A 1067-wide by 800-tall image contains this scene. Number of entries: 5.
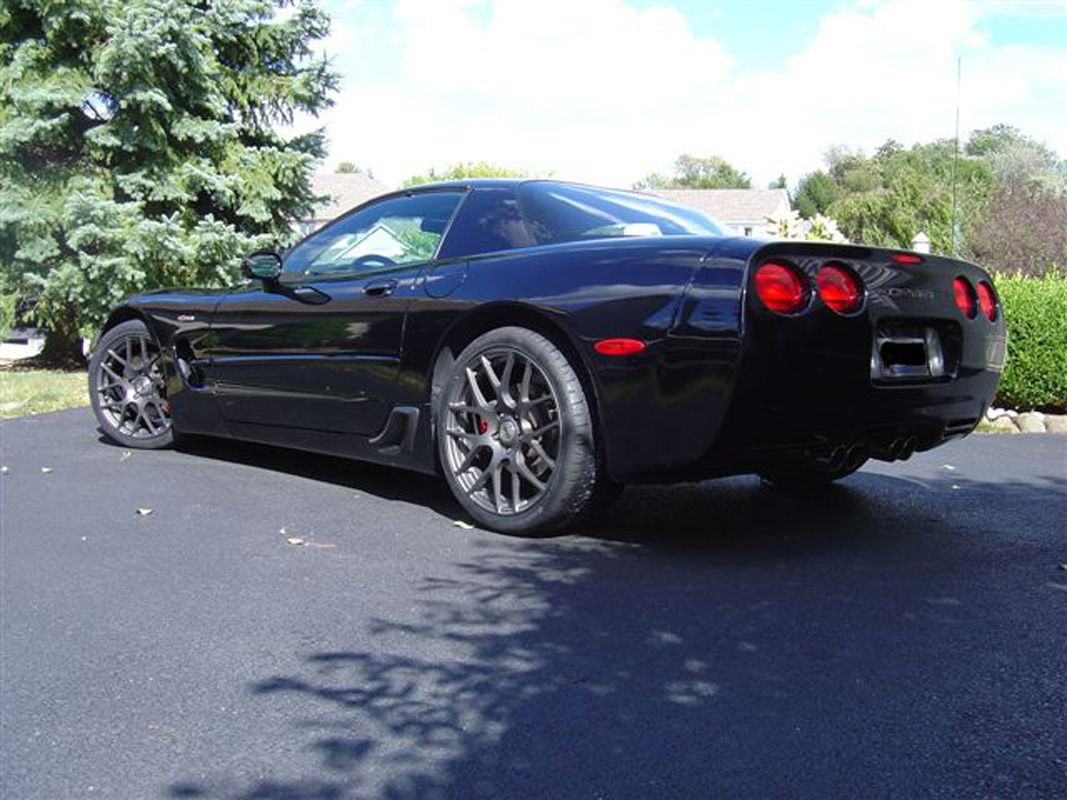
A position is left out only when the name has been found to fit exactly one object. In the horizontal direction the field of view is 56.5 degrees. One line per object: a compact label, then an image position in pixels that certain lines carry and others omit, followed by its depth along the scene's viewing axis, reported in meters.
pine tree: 11.24
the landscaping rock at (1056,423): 7.71
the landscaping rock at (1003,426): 7.58
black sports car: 3.27
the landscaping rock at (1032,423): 7.68
